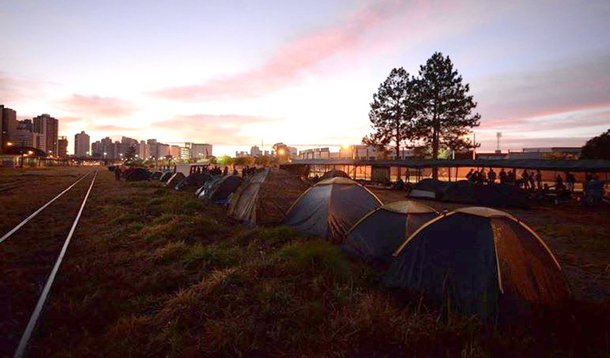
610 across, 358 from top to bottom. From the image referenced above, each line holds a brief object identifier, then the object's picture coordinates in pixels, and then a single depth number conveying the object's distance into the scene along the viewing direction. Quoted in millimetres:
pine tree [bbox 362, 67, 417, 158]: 37938
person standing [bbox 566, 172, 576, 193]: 23594
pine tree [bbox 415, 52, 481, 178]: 35375
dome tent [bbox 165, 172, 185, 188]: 29697
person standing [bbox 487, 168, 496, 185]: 26697
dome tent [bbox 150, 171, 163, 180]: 42038
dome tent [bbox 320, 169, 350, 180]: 32294
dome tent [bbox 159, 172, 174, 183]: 36006
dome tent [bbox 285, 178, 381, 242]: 10117
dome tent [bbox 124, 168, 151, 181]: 39722
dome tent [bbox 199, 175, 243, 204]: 18672
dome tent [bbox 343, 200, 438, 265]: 7898
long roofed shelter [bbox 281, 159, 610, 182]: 21052
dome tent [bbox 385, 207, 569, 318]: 5293
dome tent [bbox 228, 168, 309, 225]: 12141
